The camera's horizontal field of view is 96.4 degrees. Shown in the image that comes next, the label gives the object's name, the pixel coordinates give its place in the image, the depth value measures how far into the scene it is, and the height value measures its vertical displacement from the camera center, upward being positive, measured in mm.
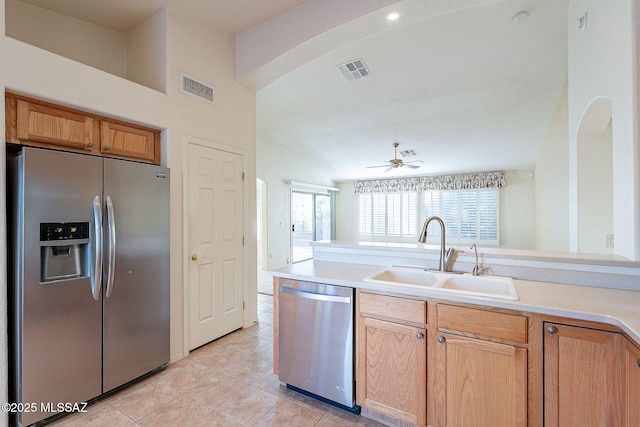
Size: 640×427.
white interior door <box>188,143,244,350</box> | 2615 -292
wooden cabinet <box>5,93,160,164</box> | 1701 +563
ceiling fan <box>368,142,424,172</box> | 5461 +969
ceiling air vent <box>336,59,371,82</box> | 3525 +1825
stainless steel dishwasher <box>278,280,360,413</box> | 1790 -842
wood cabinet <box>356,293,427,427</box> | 1576 -844
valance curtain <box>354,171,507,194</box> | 7109 +798
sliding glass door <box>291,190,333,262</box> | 7074 -222
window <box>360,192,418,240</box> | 8109 -73
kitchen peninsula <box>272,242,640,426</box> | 1208 -665
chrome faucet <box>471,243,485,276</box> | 1876 -377
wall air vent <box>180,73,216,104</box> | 2561 +1162
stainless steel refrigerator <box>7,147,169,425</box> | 1634 -407
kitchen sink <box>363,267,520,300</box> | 1704 -441
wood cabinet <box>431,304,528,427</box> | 1354 -777
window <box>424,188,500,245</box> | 7168 -18
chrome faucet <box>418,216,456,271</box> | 1963 -302
